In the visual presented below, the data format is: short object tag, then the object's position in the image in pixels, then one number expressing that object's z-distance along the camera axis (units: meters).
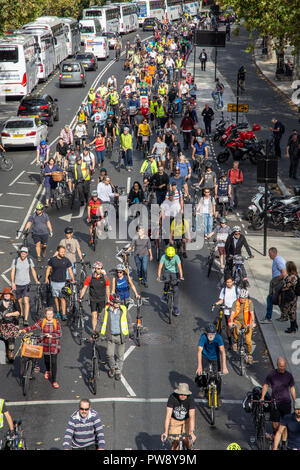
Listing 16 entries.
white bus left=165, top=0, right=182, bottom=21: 92.44
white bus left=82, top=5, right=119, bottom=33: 72.50
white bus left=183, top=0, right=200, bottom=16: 98.12
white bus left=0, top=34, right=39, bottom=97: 43.34
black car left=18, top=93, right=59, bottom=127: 37.56
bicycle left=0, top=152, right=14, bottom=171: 31.11
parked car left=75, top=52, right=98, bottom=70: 56.09
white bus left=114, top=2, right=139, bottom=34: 79.00
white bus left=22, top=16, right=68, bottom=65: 54.47
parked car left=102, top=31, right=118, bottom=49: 67.25
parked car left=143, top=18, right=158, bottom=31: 82.50
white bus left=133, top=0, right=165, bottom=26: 88.00
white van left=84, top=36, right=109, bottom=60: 62.00
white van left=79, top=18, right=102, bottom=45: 66.75
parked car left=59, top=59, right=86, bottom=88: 48.66
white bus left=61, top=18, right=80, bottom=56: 61.34
